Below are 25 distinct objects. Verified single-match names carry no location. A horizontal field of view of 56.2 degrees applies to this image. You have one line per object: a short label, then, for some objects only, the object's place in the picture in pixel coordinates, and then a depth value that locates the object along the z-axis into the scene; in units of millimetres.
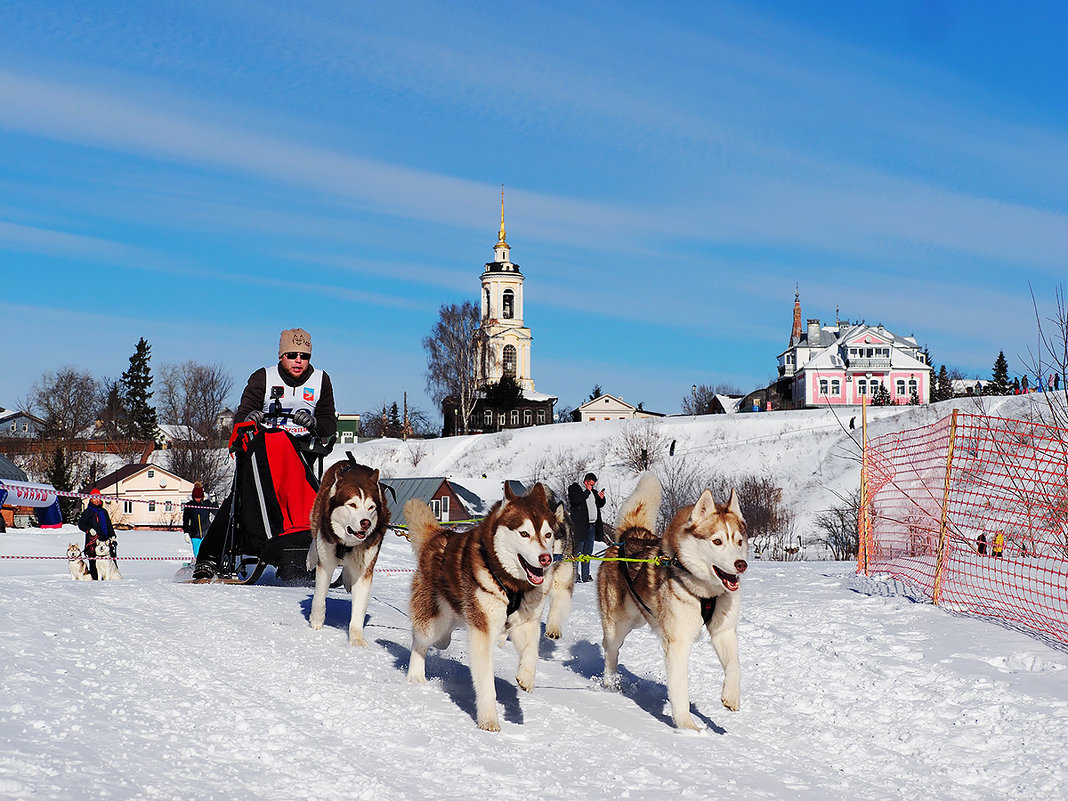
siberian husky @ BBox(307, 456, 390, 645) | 6441
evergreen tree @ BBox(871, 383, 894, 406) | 64925
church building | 72625
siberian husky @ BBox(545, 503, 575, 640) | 6609
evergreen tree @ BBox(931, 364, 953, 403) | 68875
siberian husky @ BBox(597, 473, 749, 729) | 5254
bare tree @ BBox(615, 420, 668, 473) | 55300
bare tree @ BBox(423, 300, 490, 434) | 67312
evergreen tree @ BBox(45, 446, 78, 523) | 45625
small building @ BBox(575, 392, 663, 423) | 86812
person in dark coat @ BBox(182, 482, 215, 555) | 14808
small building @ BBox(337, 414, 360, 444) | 82000
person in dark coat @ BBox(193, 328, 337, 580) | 8359
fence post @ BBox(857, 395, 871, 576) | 11344
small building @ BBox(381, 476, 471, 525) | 42875
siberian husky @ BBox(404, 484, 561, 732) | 4988
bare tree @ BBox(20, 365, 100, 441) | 75562
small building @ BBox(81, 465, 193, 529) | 46750
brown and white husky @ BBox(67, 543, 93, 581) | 12375
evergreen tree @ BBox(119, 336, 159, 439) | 77500
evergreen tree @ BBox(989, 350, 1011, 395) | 72750
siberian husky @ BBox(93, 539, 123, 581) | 12508
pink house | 69938
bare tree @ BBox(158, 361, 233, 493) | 54656
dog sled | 8102
